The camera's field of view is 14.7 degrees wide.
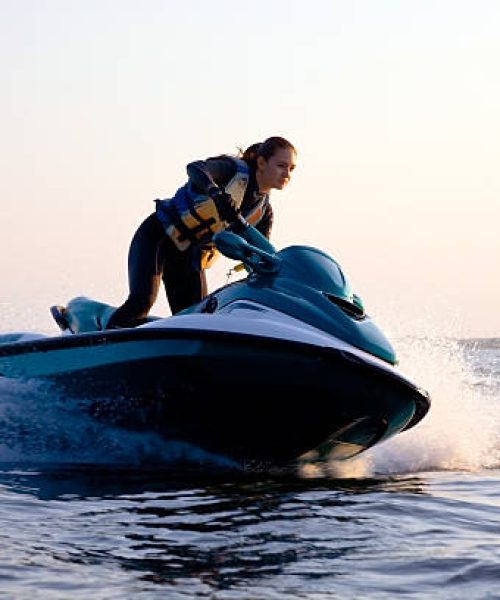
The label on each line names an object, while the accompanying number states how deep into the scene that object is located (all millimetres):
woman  10134
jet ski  8666
